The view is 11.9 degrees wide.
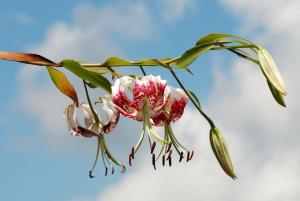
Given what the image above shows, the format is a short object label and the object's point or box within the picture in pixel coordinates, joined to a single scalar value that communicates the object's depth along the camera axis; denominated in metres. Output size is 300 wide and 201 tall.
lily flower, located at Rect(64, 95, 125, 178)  1.82
